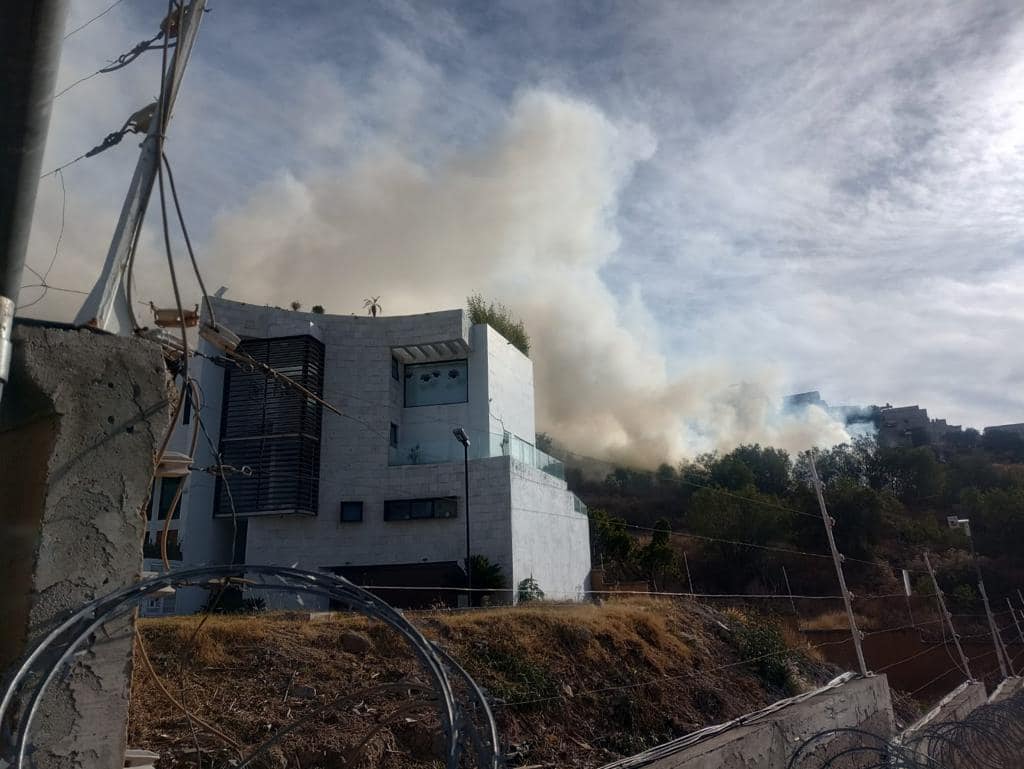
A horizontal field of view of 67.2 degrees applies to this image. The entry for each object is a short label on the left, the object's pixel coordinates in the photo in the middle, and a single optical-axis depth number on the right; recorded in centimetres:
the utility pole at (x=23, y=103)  217
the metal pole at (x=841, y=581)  1468
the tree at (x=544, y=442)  5768
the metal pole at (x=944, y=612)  2300
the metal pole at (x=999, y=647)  2292
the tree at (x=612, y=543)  3875
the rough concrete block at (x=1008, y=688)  1793
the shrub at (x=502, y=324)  3878
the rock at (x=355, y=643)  1128
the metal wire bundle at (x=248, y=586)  301
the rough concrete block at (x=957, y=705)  1034
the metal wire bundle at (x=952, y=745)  672
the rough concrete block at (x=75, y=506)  341
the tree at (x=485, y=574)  2220
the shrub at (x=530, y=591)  2270
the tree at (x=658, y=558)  3691
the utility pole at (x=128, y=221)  573
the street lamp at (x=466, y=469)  2175
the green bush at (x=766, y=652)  1656
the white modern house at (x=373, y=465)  2378
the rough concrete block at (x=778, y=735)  579
